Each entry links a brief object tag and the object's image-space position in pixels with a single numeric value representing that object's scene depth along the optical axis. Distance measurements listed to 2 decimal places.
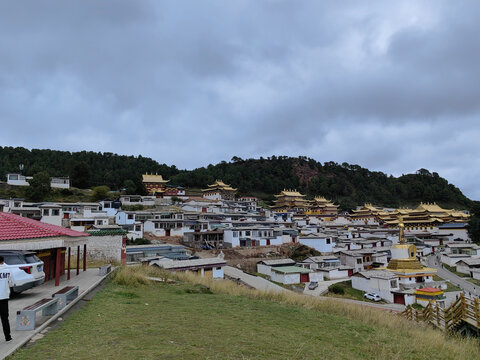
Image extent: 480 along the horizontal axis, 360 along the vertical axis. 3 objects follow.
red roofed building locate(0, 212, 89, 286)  11.95
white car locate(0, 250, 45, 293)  10.66
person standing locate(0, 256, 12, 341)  6.80
